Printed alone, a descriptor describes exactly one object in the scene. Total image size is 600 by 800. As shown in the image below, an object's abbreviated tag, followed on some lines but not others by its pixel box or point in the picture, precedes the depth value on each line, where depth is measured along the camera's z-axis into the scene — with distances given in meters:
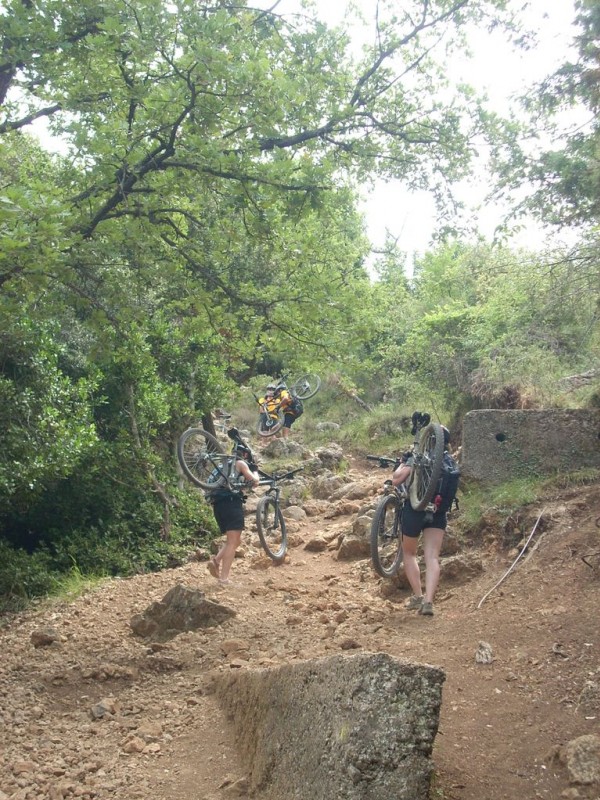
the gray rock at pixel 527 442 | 8.16
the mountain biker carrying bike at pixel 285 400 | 16.78
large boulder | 2.79
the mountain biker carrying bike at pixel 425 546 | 6.25
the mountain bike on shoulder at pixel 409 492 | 6.29
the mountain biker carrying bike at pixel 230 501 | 7.77
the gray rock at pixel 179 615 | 6.75
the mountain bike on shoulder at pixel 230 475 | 7.88
